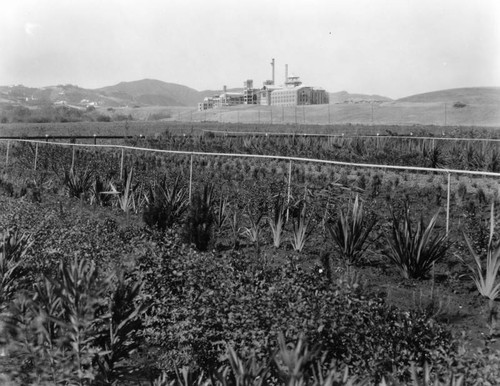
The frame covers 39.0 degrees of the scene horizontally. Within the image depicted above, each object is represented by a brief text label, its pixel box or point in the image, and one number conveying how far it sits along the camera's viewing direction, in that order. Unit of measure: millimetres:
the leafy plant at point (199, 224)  8672
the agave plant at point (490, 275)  6570
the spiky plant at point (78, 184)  13634
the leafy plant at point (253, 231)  8836
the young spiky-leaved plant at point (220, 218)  9875
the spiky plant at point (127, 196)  11802
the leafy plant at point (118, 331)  4473
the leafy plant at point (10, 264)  5984
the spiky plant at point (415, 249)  7207
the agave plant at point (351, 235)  7816
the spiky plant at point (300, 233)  8453
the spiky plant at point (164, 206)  9633
